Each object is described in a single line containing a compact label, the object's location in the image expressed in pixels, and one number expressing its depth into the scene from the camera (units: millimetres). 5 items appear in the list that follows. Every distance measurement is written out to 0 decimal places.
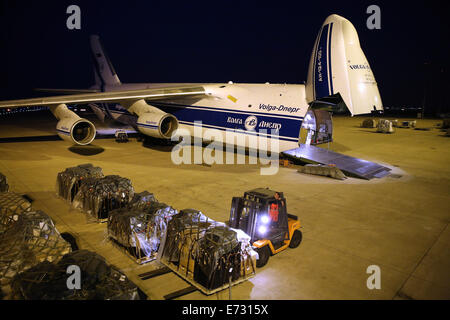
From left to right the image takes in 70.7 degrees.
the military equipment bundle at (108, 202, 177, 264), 6777
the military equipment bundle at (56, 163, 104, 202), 9891
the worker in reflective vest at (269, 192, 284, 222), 6788
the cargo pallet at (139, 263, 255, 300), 5586
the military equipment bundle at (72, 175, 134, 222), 8797
